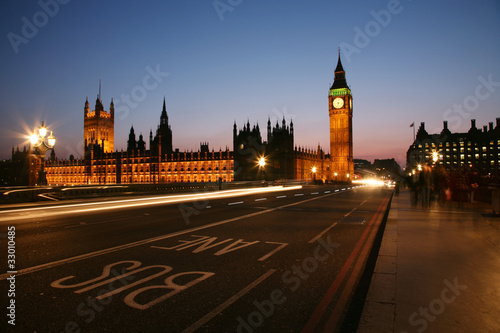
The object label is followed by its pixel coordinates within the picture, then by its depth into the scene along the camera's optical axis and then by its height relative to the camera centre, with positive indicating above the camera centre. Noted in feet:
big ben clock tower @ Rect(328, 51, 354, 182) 387.41 +45.02
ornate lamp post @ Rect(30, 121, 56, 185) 61.21 +5.38
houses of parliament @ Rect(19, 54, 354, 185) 332.19 +12.05
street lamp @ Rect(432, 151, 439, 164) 100.50 +3.87
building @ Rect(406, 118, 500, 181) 402.31 +31.18
